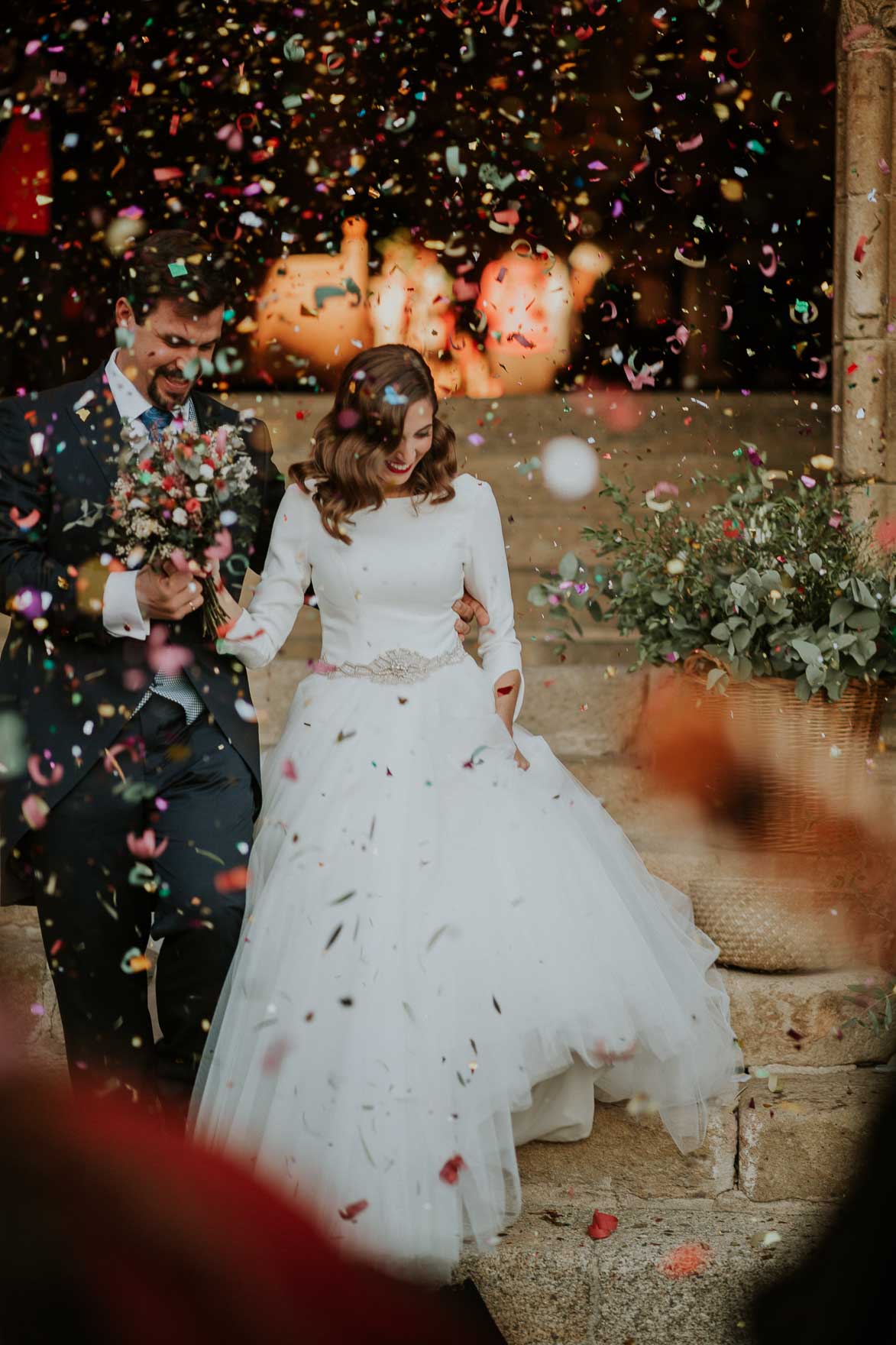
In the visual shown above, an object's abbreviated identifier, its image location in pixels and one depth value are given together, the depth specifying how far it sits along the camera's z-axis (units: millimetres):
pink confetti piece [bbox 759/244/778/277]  7324
